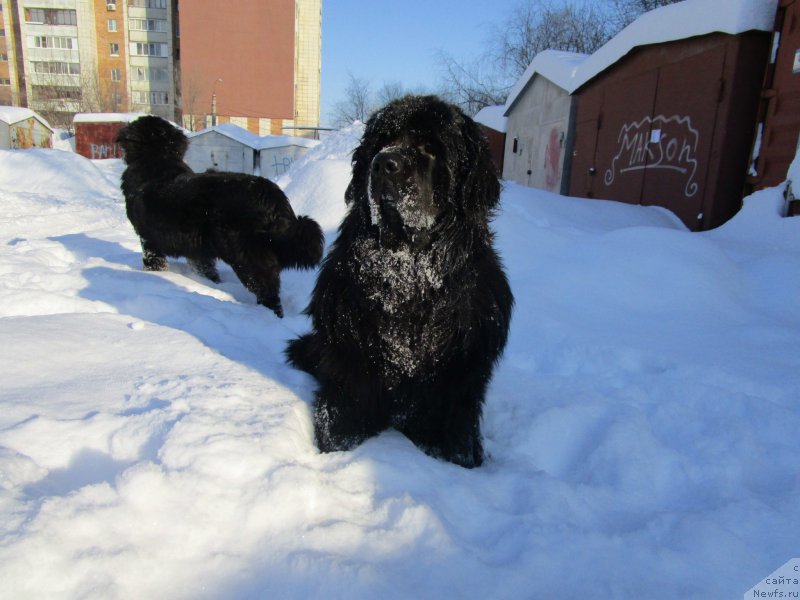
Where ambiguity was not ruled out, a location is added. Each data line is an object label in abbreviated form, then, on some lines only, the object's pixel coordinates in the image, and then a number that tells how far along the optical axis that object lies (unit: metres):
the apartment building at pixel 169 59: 43.50
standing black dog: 4.33
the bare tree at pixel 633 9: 19.41
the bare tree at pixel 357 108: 34.47
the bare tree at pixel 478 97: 26.54
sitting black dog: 2.06
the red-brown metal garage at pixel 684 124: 6.10
